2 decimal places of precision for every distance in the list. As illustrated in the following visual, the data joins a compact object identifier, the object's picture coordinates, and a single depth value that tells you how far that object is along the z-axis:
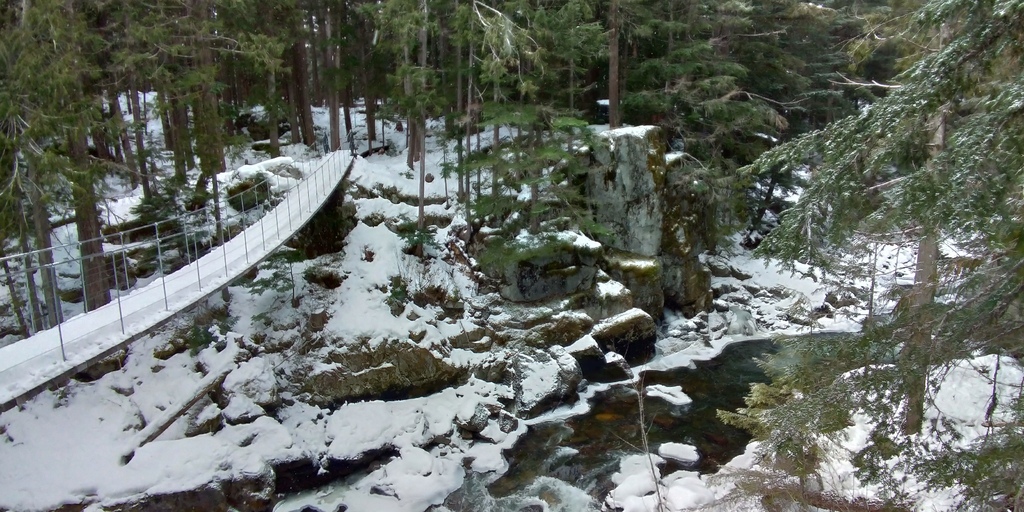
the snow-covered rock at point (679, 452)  10.00
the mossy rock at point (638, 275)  15.34
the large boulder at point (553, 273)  14.16
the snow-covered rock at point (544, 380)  11.80
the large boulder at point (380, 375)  11.17
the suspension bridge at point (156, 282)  6.64
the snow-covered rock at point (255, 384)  10.30
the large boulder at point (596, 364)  13.22
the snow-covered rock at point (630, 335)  13.93
